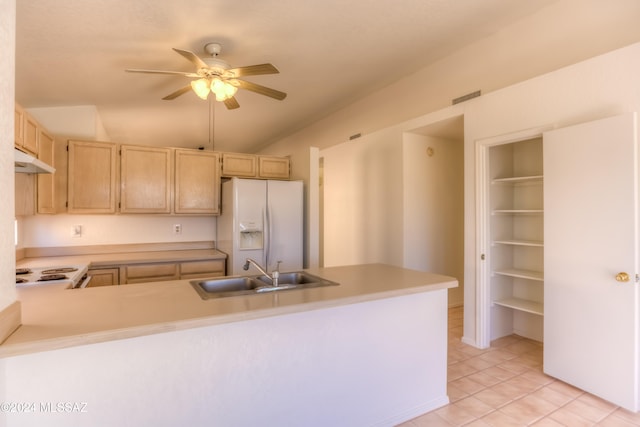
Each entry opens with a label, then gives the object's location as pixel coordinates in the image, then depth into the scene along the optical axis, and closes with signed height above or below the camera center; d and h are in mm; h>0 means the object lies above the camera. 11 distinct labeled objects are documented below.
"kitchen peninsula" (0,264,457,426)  1266 -657
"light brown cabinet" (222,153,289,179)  3965 +623
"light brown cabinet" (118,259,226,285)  3252 -577
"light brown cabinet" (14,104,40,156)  2265 +637
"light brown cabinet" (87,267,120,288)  3063 -579
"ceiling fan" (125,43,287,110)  2375 +1079
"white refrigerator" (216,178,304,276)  3461 -85
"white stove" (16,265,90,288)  2187 -436
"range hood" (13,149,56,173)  1686 +326
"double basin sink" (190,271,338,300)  1921 -434
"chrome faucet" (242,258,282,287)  1962 -369
